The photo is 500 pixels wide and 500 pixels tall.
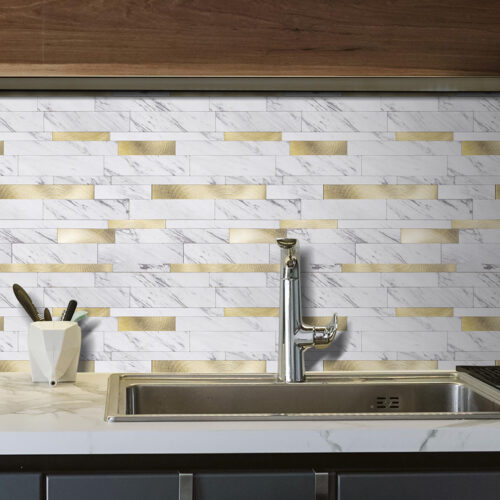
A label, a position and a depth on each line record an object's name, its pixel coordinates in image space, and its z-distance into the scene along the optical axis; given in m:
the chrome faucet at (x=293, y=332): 1.59
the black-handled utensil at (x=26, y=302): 1.65
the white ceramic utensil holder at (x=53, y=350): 1.50
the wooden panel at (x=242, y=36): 1.45
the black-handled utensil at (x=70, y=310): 1.65
